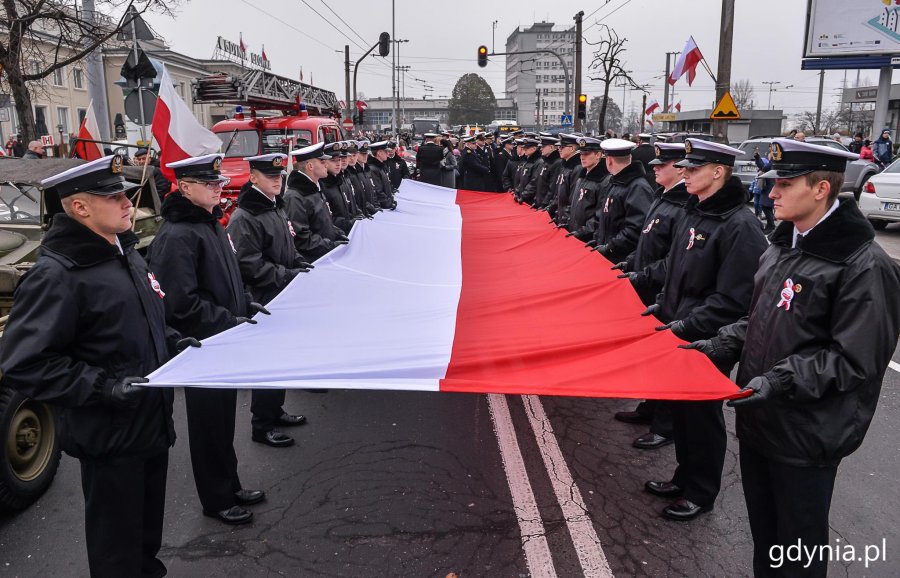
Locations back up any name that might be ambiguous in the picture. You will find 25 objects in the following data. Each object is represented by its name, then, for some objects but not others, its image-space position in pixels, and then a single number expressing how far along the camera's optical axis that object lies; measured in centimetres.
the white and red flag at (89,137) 931
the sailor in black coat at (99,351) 278
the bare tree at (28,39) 1023
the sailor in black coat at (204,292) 391
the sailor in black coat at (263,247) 509
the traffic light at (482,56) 2864
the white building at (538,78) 13375
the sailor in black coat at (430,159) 1639
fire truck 1279
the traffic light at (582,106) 2576
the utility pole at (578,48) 2588
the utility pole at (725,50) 1430
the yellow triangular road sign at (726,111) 1430
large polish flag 333
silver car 1784
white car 1442
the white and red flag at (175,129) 532
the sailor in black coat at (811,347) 262
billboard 2484
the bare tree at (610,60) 3000
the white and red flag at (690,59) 2009
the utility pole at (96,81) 1151
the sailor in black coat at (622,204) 632
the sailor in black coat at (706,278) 391
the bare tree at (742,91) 10322
